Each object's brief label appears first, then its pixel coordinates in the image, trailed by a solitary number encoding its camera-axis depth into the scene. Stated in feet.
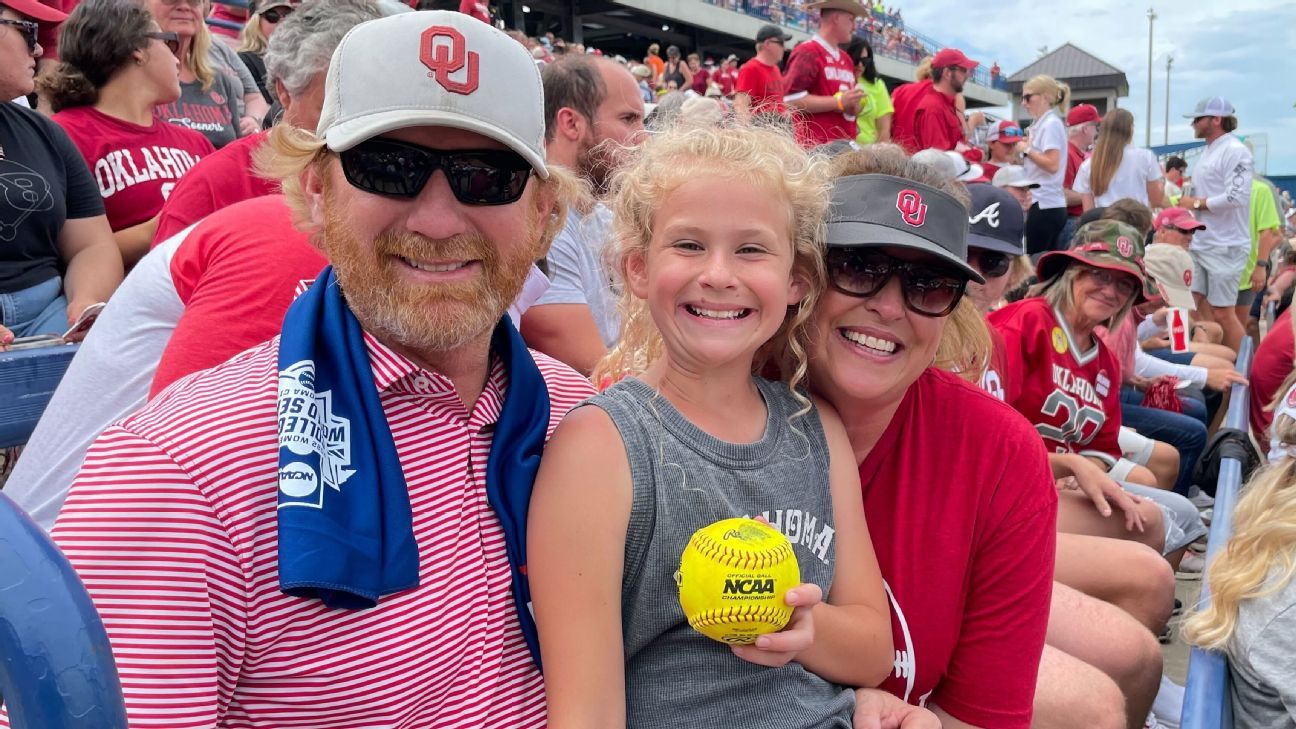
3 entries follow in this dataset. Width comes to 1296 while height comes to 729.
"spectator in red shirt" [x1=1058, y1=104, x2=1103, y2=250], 36.35
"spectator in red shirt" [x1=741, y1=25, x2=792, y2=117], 28.92
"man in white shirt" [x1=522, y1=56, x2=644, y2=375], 11.94
